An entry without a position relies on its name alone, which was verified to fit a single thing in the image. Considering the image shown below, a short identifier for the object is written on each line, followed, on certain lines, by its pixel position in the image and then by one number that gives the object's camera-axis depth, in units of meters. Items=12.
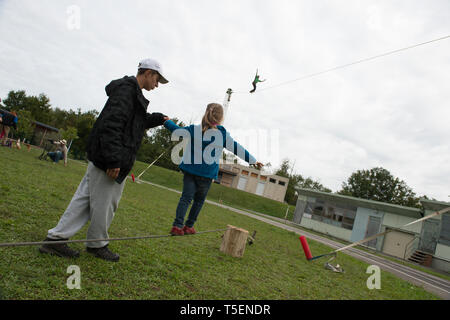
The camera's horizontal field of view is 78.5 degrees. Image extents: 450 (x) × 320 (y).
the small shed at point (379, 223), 21.62
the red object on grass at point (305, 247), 5.12
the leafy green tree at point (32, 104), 54.25
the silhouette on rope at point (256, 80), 17.28
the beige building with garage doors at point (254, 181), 55.47
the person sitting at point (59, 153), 15.25
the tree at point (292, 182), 68.32
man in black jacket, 2.71
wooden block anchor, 5.34
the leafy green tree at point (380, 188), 62.53
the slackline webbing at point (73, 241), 1.96
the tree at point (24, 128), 31.34
